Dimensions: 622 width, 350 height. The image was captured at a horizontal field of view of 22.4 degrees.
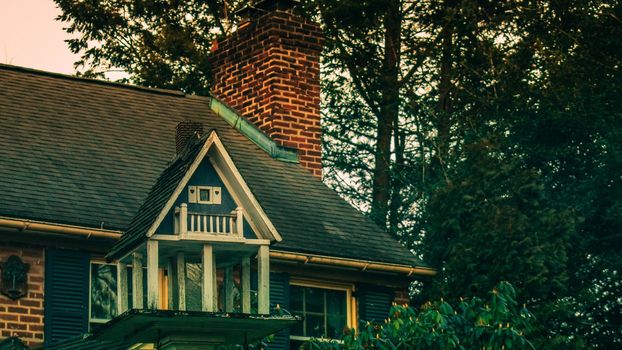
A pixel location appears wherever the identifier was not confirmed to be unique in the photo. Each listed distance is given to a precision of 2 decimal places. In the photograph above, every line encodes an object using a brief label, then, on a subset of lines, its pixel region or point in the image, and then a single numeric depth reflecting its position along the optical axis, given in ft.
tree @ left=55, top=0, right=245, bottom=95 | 100.63
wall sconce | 63.72
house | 53.47
